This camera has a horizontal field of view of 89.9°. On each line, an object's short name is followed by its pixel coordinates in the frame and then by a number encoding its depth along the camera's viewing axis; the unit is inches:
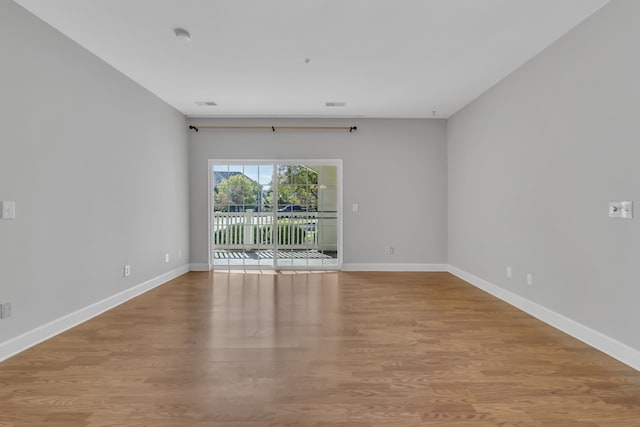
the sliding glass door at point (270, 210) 233.5
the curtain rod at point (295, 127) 224.8
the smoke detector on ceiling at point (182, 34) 114.8
